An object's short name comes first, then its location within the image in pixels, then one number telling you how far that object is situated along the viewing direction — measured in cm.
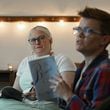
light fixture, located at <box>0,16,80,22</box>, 591
